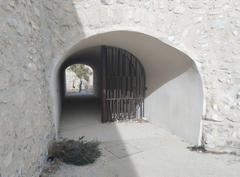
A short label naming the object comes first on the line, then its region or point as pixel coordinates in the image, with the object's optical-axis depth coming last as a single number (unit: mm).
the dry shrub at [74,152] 3754
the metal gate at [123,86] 6953
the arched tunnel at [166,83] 4711
